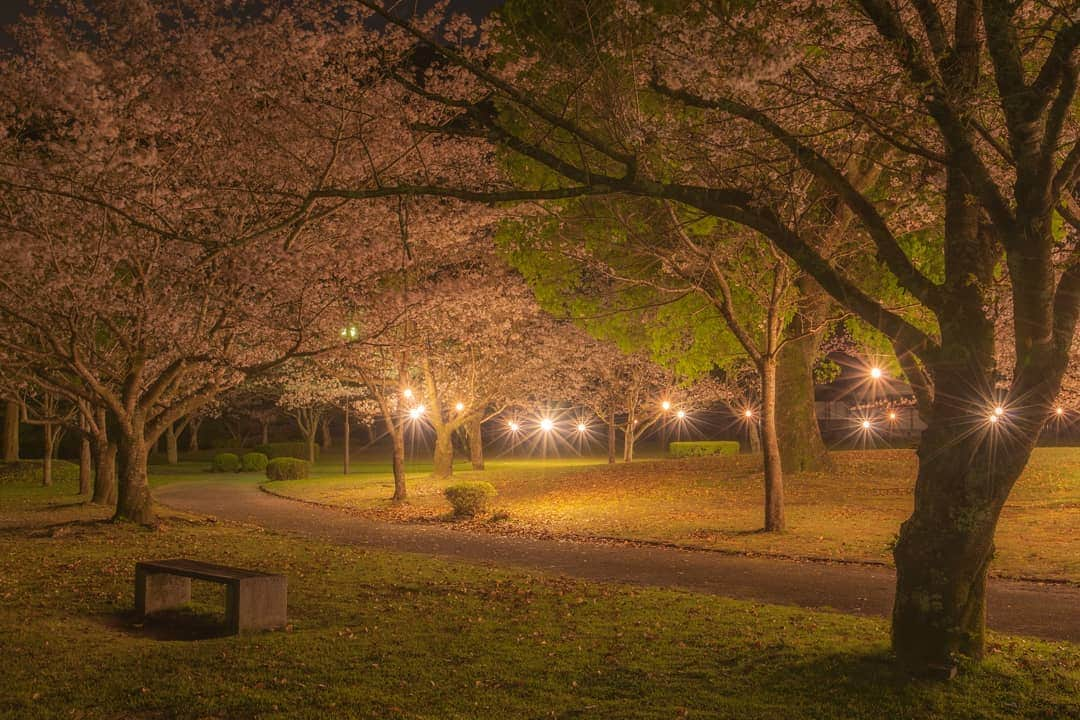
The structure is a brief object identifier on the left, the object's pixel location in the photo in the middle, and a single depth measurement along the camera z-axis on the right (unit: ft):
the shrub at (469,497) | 69.10
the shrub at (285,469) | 122.31
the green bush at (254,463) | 152.05
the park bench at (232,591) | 25.79
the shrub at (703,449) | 158.51
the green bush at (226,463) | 152.76
